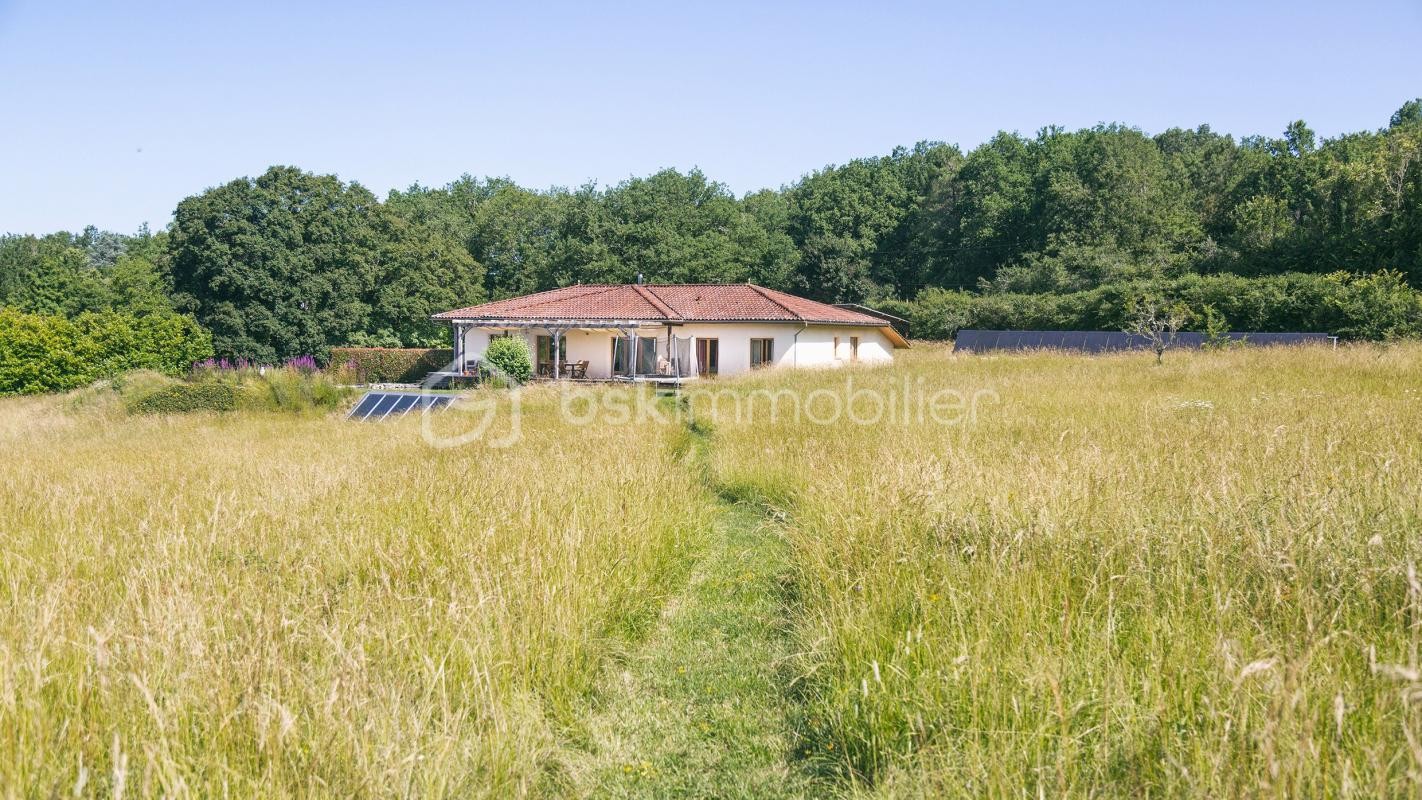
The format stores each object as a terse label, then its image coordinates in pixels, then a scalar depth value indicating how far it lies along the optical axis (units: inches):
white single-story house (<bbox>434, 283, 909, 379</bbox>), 1239.5
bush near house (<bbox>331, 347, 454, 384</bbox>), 1409.9
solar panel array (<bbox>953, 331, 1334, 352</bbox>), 1008.4
